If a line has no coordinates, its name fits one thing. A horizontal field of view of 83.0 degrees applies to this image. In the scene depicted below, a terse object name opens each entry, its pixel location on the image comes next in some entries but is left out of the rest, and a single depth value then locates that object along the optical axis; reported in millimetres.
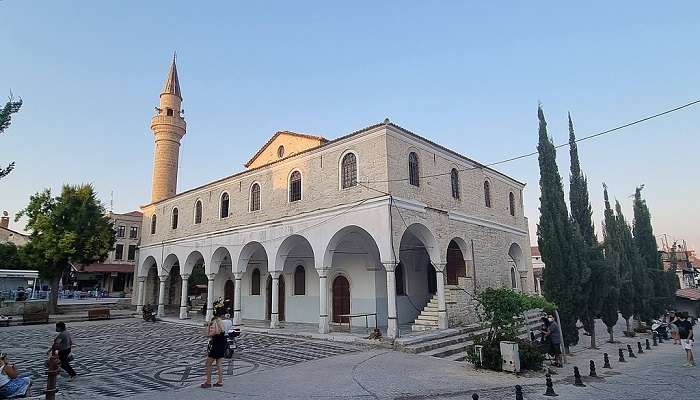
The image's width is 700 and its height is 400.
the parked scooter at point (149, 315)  21859
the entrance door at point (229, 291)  23506
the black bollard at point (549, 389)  6992
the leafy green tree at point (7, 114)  7473
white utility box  8867
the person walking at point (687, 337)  10398
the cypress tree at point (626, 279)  17244
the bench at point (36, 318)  20688
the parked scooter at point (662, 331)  17266
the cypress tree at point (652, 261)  20594
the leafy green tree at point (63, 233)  24156
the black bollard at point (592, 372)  8711
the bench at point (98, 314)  22750
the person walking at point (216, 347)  7418
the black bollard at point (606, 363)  9945
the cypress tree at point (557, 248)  12328
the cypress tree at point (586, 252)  12695
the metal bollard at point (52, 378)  6242
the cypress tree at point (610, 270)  13156
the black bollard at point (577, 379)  7855
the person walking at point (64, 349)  8500
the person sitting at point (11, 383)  6543
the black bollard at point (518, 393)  5829
